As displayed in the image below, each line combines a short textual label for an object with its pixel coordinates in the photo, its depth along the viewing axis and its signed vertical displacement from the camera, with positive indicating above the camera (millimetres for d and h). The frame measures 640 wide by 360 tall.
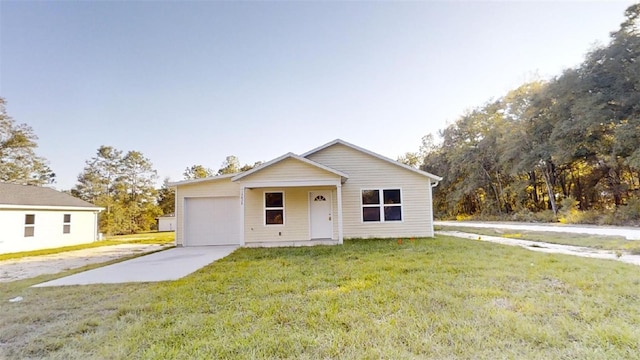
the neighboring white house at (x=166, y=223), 29594 -1057
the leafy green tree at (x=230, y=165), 37262 +5600
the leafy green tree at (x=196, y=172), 36656 +4865
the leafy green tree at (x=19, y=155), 19141 +4265
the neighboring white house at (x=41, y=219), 12312 -142
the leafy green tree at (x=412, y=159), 36625 +5689
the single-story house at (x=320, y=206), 11078 +54
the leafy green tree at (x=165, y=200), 34562 +1406
